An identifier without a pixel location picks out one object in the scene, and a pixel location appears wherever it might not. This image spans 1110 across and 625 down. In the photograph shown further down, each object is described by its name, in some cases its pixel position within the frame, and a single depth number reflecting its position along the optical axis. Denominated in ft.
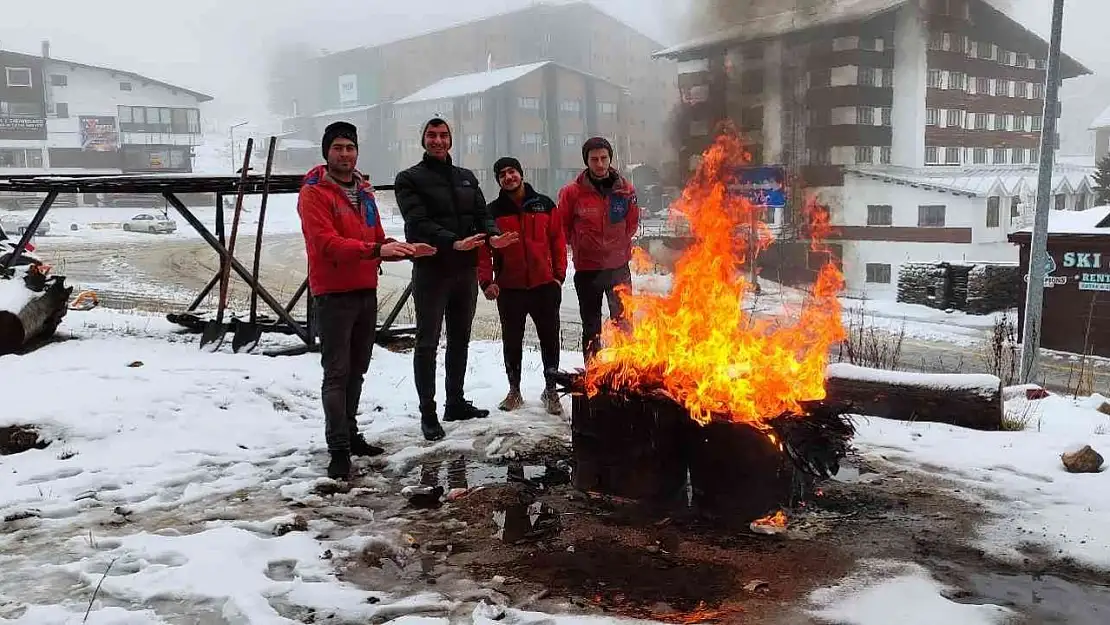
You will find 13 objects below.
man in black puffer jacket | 18.65
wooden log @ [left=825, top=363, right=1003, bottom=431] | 19.83
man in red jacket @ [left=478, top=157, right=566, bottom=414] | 20.79
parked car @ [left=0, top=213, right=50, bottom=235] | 125.08
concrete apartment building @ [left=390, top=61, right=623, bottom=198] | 165.78
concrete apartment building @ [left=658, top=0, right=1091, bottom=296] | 90.99
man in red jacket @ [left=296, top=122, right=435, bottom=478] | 16.24
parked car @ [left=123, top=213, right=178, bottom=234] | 135.85
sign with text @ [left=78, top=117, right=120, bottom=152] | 171.53
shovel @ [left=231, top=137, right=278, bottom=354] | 27.48
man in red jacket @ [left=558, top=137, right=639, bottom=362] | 21.38
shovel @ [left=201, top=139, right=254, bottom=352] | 26.63
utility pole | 32.09
